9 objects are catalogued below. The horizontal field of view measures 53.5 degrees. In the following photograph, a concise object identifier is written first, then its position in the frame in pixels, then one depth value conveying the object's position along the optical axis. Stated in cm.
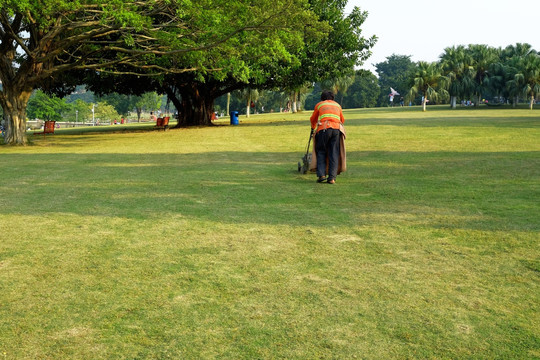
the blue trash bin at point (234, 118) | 4064
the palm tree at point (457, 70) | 7200
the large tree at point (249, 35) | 2056
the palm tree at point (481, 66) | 7194
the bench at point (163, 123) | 3491
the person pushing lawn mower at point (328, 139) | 1042
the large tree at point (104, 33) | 1896
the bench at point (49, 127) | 2725
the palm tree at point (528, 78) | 6438
